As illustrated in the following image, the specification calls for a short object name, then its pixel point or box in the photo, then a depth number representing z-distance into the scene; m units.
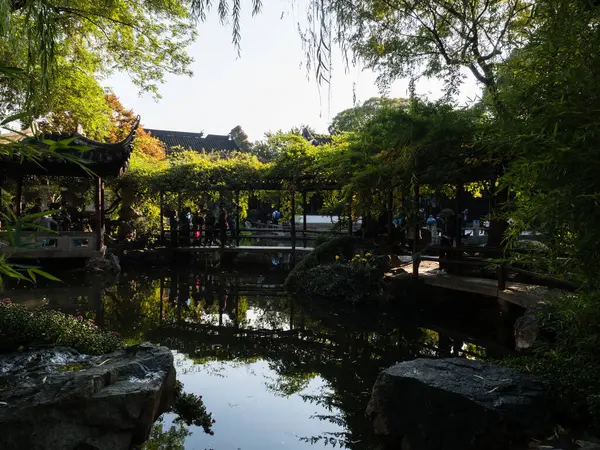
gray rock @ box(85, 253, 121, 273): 12.51
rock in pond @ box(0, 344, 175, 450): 3.36
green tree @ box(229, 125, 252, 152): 31.71
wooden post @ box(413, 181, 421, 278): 8.76
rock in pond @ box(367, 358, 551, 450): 3.36
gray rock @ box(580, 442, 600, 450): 2.67
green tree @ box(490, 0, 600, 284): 2.63
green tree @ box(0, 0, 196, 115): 9.20
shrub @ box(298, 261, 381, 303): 9.28
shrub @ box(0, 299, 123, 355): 4.73
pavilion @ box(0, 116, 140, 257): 12.14
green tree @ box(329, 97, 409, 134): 9.27
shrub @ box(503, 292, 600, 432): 3.16
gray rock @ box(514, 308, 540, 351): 5.74
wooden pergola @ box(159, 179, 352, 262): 13.11
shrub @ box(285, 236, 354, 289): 10.74
